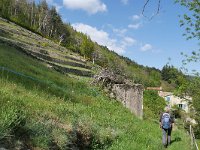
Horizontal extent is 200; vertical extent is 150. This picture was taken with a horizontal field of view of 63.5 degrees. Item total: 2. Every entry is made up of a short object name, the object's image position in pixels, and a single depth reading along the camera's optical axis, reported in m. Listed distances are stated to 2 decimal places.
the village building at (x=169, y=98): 46.48
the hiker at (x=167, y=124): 7.36
